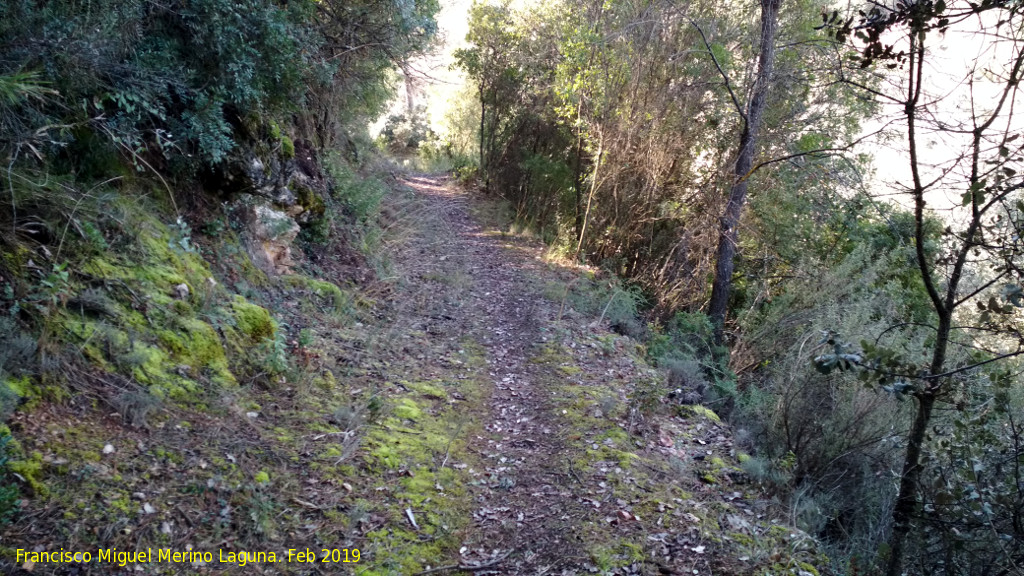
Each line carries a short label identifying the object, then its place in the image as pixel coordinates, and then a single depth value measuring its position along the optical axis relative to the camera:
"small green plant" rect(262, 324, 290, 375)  5.12
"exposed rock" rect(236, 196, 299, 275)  6.92
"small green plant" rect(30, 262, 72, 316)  3.81
